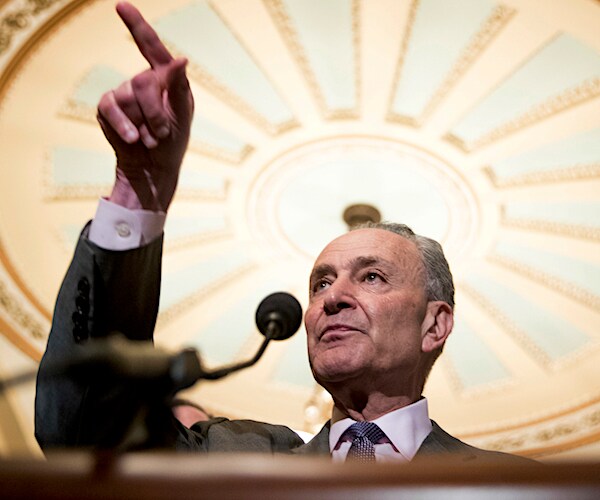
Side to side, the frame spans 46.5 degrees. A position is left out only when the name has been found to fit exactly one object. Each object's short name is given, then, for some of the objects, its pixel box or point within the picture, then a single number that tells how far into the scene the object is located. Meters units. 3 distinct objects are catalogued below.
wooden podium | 0.48
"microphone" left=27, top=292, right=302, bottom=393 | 0.83
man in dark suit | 1.46
